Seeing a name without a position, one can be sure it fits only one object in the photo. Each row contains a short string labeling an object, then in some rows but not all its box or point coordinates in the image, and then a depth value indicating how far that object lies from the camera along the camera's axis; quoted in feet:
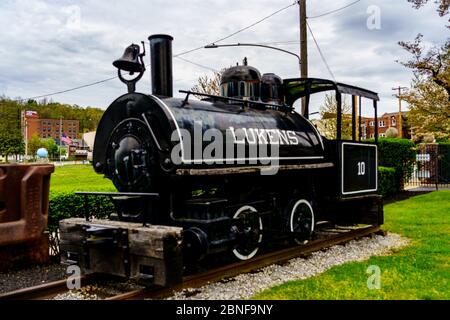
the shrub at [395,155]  61.21
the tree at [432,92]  51.16
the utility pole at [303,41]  45.60
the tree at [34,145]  276.78
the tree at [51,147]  301.39
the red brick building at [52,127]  382.26
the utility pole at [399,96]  55.91
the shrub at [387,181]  53.03
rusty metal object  20.16
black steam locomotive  18.86
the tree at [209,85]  88.69
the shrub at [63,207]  26.35
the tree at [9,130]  198.18
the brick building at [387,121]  253.65
